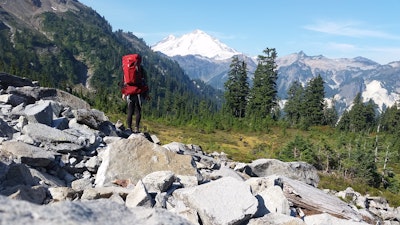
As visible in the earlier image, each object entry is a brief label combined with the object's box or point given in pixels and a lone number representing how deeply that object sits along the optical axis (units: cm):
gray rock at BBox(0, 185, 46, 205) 543
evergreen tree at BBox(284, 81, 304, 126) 9448
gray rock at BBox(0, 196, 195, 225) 280
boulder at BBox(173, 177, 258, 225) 604
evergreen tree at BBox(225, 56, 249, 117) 8144
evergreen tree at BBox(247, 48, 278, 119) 8100
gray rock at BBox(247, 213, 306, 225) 624
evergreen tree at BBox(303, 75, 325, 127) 8644
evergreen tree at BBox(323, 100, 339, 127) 11329
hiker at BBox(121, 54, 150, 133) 1162
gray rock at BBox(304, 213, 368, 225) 734
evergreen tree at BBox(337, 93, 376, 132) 10394
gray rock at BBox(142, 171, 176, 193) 724
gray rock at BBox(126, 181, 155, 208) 616
